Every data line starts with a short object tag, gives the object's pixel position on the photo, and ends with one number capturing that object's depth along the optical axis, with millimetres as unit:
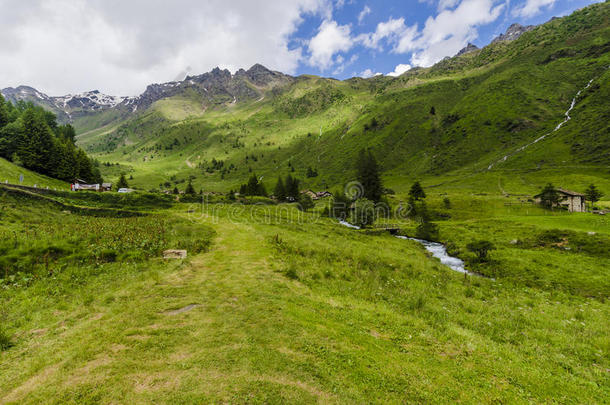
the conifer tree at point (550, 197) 71812
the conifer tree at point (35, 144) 64938
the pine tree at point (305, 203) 109269
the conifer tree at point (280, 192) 121250
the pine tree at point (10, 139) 63781
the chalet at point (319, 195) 144438
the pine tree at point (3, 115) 73812
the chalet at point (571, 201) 69625
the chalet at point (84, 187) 59575
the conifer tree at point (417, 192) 94238
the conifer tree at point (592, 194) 70375
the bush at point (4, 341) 7605
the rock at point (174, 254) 18625
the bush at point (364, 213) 69750
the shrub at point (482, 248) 35344
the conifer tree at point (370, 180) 92250
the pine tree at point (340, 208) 96375
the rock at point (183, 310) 10297
